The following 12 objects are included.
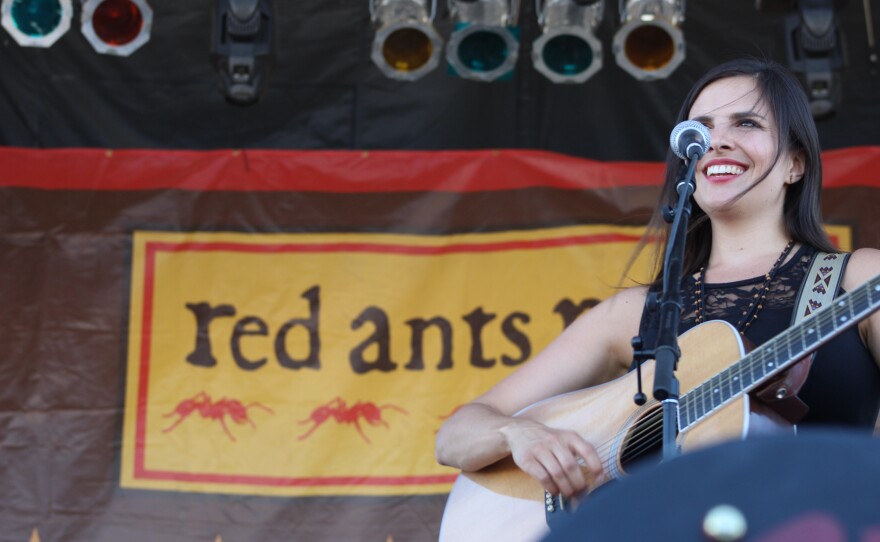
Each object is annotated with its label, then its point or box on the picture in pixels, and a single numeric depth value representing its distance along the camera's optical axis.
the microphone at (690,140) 4.26
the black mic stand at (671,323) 3.61
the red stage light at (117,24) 8.73
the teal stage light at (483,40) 8.71
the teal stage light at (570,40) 8.67
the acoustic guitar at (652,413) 3.71
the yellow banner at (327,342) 8.25
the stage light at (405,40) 8.73
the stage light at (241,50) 8.51
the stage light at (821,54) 8.34
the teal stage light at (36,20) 8.60
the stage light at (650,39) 8.65
